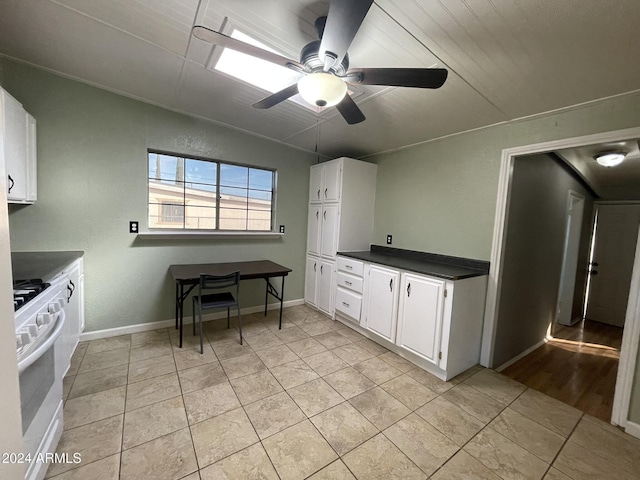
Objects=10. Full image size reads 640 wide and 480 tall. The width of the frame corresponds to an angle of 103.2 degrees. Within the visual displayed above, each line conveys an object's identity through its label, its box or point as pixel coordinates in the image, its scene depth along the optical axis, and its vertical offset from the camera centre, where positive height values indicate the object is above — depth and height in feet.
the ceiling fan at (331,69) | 3.68 +2.68
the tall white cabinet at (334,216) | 10.71 +0.39
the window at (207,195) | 9.26 +0.92
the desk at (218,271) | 7.93 -1.83
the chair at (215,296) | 7.68 -2.58
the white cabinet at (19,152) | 5.49 +1.32
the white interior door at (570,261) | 11.89 -1.15
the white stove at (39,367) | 3.27 -2.34
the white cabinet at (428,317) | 6.90 -2.62
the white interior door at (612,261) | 12.34 -1.12
